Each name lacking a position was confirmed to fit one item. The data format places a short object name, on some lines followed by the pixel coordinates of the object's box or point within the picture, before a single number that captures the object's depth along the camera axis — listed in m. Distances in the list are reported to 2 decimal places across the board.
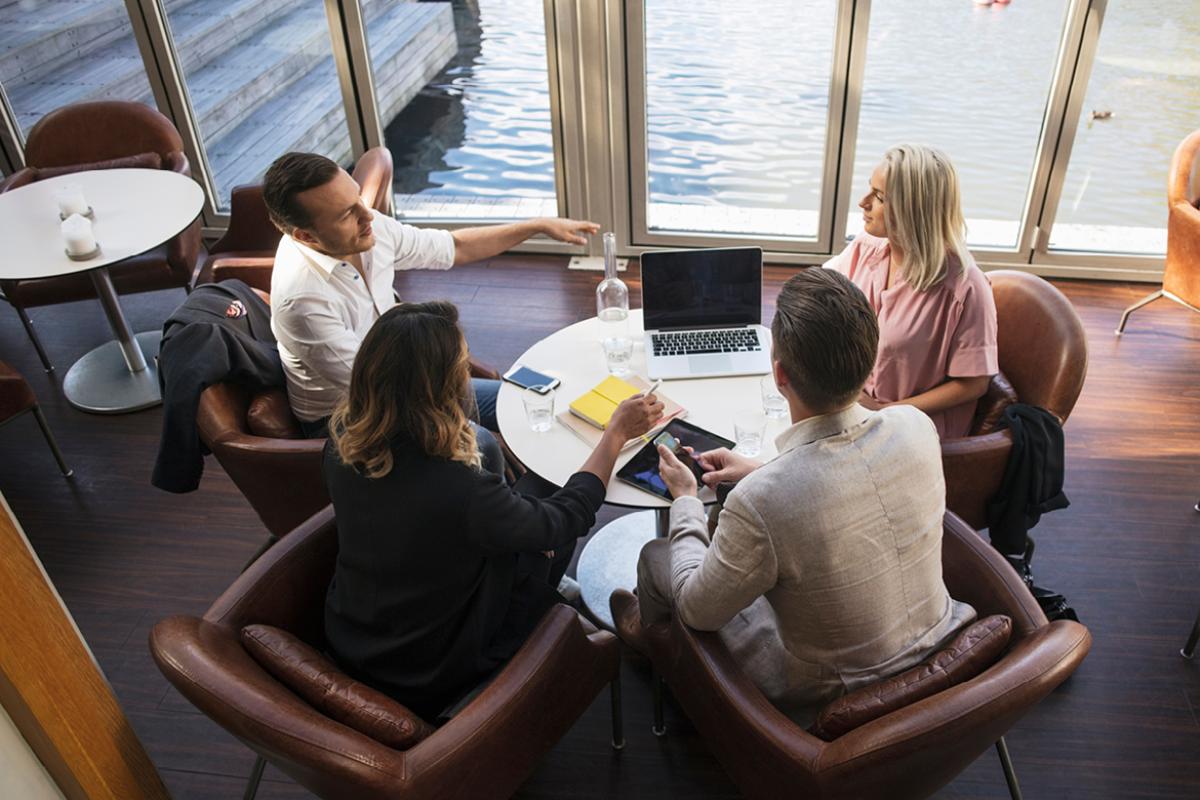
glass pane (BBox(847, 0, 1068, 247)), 3.82
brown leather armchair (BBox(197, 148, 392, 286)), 3.47
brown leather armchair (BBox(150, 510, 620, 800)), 1.49
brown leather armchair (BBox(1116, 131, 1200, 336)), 3.49
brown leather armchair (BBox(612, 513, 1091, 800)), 1.46
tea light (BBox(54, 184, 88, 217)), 3.42
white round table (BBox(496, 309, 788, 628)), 2.21
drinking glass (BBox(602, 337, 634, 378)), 2.54
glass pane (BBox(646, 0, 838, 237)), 4.01
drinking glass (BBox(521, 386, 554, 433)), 2.34
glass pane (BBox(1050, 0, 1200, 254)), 3.71
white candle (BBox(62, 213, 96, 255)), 3.18
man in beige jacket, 1.55
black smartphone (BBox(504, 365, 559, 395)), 2.47
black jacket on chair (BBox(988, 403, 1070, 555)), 2.22
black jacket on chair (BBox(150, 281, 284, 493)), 2.28
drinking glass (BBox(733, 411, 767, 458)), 2.20
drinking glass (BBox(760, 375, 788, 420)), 2.30
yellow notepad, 2.32
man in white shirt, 2.45
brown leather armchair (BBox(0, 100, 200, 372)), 3.92
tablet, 2.12
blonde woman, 2.29
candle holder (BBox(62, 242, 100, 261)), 3.21
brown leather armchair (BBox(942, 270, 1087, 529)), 2.25
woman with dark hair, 1.73
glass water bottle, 2.68
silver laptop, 2.52
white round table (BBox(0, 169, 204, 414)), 3.25
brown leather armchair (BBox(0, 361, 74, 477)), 3.04
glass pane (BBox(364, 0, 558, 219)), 4.30
